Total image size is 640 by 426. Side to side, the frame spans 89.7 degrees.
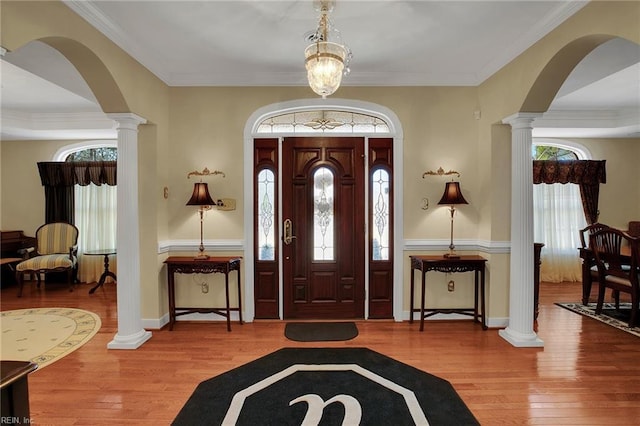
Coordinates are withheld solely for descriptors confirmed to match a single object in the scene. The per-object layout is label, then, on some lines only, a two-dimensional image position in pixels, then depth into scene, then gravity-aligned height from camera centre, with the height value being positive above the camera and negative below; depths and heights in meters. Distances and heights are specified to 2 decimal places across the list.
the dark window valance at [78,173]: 6.00 +0.71
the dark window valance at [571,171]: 6.01 +0.68
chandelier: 2.39 +1.11
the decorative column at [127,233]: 3.44 -0.25
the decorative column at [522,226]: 3.49 -0.20
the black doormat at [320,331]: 3.65 -1.45
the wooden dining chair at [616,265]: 3.90 -0.75
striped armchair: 5.59 -0.63
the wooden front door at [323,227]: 4.20 -0.24
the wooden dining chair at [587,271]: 4.66 -0.94
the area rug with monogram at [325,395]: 2.27 -1.47
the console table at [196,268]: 3.82 -0.69
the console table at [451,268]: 3.83 -0.72
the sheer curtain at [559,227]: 6.18 -0.38
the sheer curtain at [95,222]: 6.14 -0.22
